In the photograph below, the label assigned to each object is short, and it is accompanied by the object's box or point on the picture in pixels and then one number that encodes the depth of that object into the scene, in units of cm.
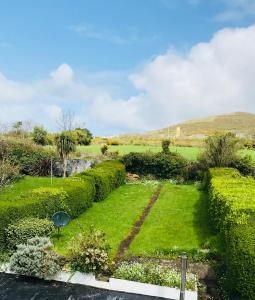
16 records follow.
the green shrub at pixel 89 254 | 763
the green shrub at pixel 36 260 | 770
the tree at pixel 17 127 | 2877
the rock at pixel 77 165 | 2160
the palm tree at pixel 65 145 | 2053
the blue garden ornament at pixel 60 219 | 920
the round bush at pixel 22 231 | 865
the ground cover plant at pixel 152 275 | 721
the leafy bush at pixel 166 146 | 2170
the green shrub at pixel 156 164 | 2036
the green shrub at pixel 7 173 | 1711
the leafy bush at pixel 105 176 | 1459
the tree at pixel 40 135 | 2751
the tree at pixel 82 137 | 3132
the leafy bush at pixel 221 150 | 1871
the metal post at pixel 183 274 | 628
